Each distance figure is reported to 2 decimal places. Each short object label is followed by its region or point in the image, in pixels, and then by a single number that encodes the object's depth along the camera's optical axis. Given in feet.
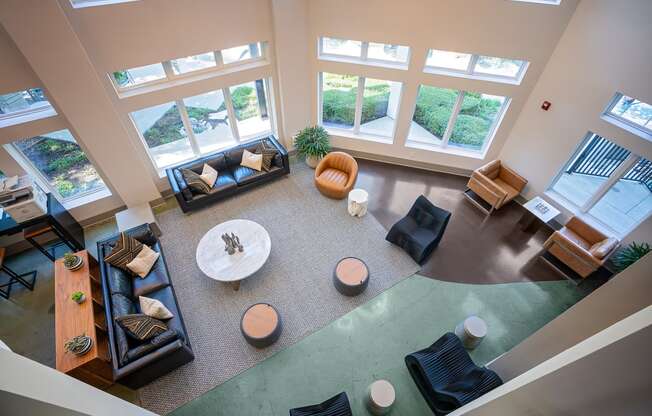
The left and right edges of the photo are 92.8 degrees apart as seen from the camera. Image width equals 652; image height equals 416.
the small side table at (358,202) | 22.65
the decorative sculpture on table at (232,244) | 19.17
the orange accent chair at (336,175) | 24.06
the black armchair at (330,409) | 13.05
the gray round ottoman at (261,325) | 16.13
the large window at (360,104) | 25.46
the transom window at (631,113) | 17.47
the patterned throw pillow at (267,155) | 25.27
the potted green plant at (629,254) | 18.06
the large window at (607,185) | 18.84
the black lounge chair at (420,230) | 19.93
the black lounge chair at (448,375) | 13.00
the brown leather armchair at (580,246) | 18.62
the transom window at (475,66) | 21.56
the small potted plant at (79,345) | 13.83
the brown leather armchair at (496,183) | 23.27
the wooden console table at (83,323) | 13.98
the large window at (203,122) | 22.84
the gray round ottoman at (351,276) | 18.13
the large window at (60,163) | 19.33
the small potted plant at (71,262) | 16.62
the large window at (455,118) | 23.77
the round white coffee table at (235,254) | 18.52
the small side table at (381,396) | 13.85
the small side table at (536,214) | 21.83
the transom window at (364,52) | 22.99
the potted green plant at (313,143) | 26.34
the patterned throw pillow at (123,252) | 17.56
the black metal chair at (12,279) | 18.83
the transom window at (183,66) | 19.94
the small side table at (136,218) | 21.75
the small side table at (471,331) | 16.02
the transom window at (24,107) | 17.53
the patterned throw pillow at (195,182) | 22.85
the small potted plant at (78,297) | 15.40
